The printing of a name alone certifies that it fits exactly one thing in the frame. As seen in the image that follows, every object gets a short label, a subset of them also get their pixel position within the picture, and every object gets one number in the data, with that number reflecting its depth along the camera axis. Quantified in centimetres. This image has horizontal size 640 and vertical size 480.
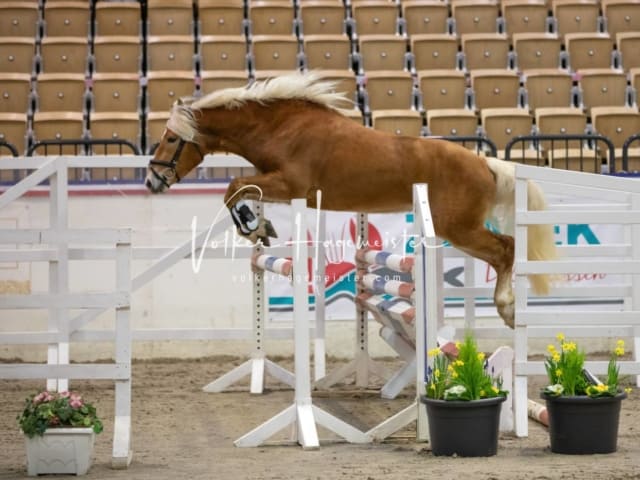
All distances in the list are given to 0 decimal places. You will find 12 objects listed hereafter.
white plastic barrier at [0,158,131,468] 893
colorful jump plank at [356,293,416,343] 1058
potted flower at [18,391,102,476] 846
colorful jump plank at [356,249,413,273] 1055
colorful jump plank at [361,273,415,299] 1048
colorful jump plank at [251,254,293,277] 1131
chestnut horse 1231
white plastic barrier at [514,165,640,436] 994
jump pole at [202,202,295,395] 1350
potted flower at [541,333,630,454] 907
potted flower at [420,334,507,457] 893
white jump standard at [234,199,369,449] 988
